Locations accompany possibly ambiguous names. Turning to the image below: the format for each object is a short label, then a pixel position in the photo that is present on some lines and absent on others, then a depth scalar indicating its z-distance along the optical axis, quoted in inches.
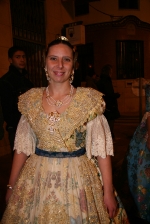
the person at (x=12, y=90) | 127.1
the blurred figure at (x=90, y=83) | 225.0
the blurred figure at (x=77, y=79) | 189.9
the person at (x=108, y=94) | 217.8
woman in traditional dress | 63.6
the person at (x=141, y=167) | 114.6
